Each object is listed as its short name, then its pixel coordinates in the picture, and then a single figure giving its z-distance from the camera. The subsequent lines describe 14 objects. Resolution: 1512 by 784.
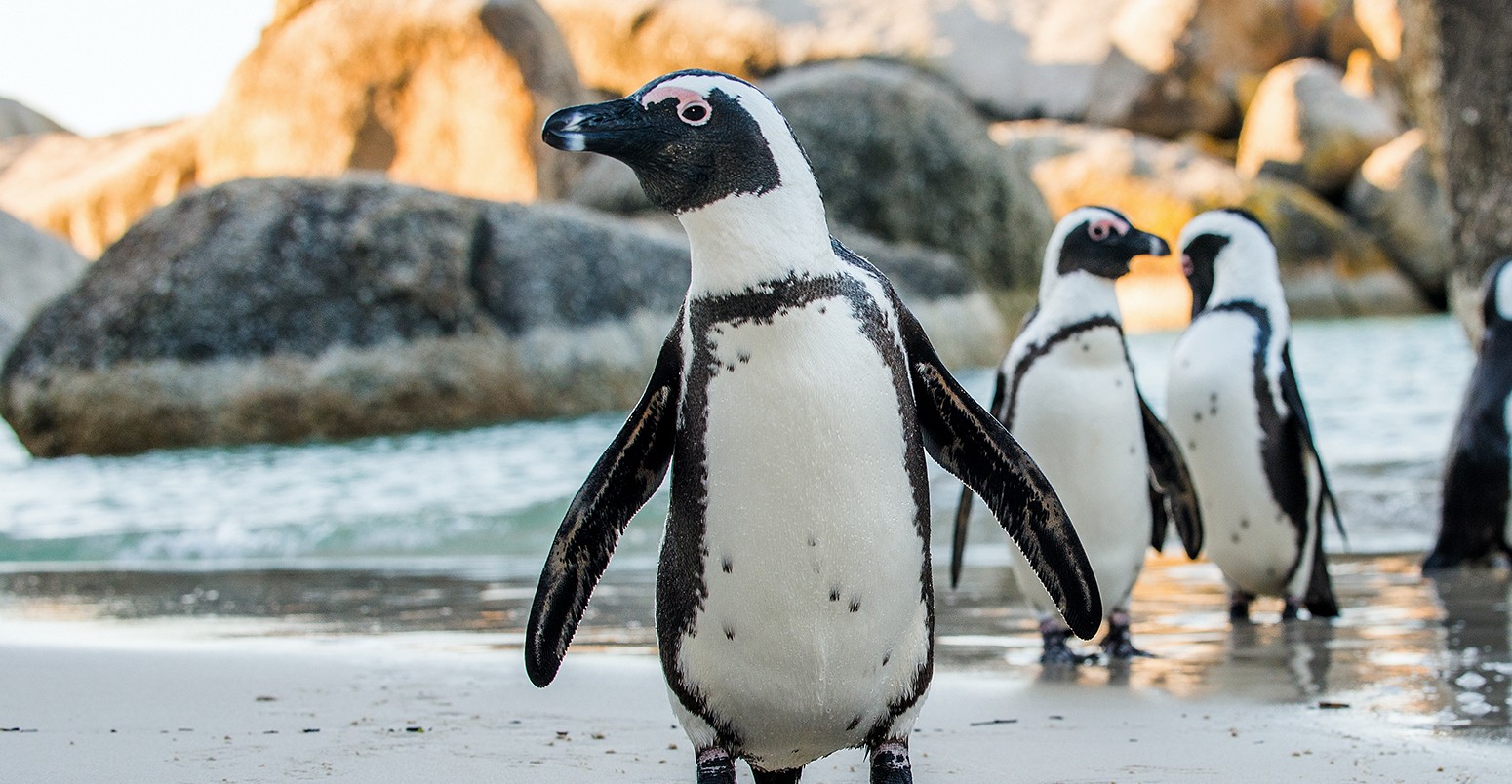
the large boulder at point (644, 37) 27.41
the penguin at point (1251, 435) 4.13
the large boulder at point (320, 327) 9.14
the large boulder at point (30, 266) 19.94
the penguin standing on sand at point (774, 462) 1.93
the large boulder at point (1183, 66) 29.38
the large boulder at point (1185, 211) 24.58
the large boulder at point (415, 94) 14.94
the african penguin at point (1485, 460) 4.90
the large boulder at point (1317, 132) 26.92
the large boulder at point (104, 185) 24.50
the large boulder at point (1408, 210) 25.27
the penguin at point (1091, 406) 3.58
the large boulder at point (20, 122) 39.06
